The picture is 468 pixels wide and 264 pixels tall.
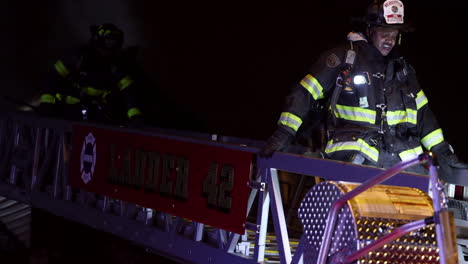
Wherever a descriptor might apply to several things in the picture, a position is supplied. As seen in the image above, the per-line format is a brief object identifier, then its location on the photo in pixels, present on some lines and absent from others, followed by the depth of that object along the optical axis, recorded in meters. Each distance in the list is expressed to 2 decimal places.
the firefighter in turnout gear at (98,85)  16.41
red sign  9.78
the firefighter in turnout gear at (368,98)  9.93
